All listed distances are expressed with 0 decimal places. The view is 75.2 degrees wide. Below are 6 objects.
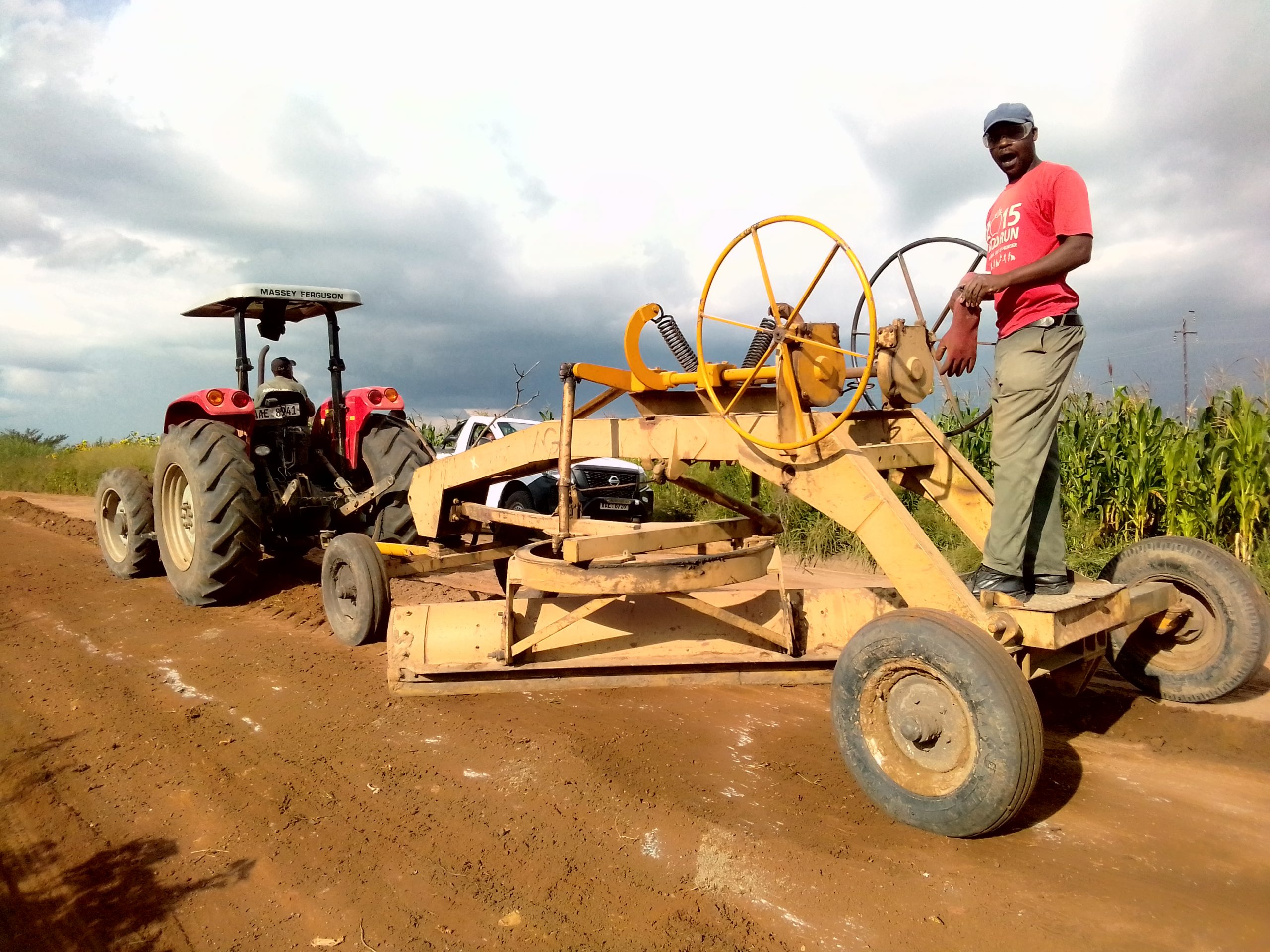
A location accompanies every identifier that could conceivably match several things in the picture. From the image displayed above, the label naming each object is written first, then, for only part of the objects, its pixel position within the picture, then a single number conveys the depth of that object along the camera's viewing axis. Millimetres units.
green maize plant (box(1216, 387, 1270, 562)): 6855
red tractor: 5875
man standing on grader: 3240
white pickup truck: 9234
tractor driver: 6527
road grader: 2811
